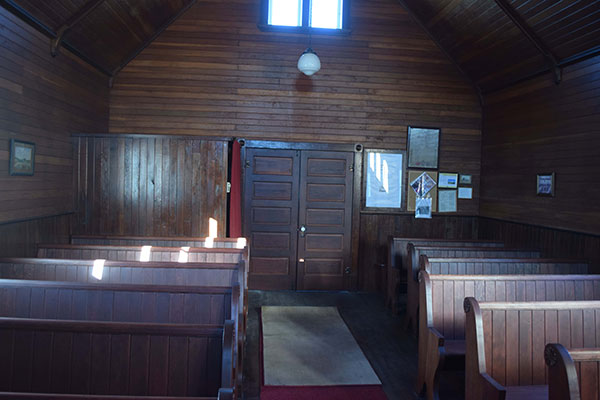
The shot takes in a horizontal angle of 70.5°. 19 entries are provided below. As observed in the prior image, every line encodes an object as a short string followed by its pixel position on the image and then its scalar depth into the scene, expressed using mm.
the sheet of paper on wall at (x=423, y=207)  7230
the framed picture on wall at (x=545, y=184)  5613
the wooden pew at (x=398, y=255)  5914
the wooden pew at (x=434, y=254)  5148
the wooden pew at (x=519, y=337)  2611
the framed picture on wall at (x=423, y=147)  7211
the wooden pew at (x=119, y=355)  2230
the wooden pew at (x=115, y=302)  2947
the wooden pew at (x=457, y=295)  3504
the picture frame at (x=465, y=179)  7348
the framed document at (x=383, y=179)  7156
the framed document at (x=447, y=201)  7297
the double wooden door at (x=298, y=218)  6938
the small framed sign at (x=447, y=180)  7293
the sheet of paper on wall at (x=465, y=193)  7359
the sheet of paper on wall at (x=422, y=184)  7246
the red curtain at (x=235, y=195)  6445
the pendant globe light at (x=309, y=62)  6141
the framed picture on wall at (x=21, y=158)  4250
